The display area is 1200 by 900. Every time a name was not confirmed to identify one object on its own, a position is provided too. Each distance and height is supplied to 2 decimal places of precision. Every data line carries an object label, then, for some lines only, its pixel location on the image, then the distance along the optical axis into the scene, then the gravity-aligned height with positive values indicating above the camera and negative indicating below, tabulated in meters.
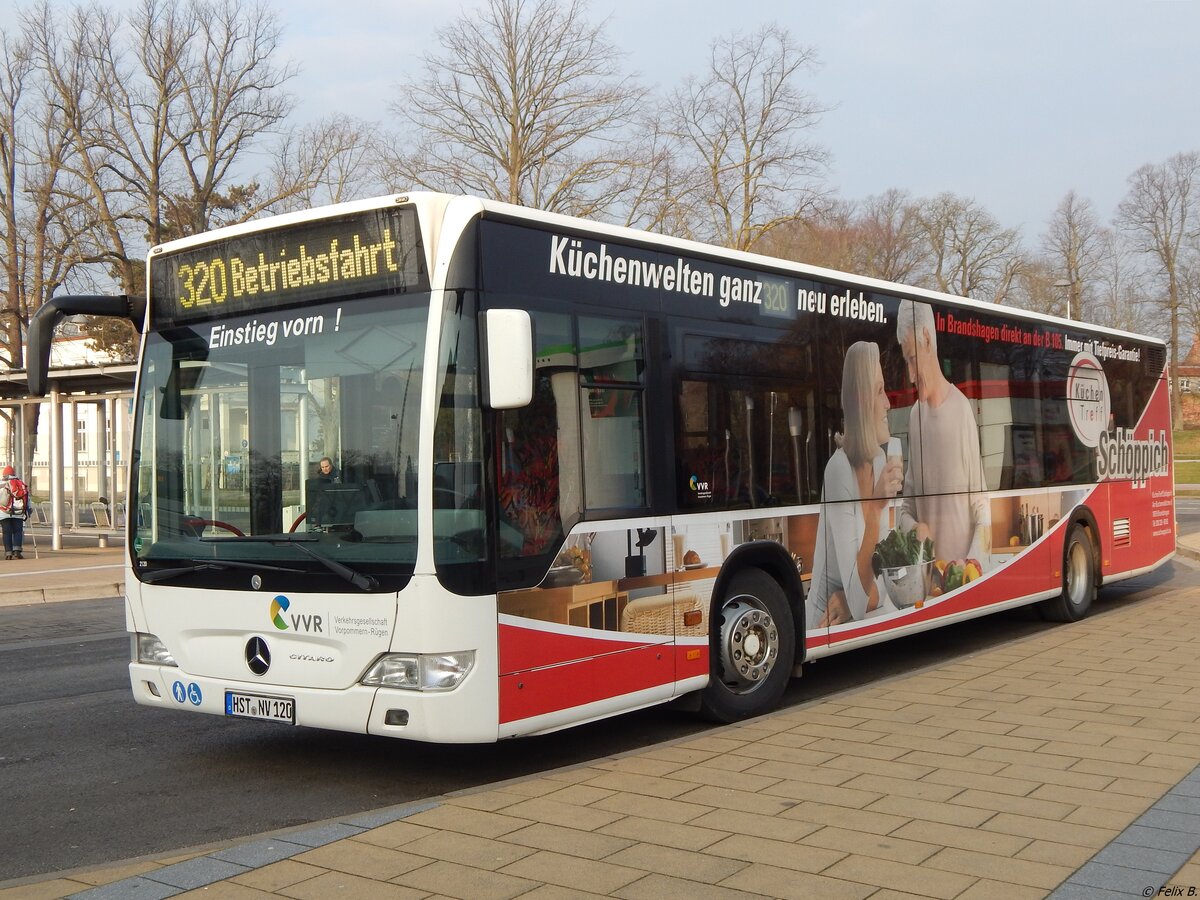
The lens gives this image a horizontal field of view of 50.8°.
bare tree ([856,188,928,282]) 54.78 +10.09
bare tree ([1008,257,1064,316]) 52.84 +7.48
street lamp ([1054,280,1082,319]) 45.28 +6.61
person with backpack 22.41 -0.27
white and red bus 6.09 +0.05
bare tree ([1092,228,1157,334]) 54.41 +6.99
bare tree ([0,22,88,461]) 33.81 +7.43
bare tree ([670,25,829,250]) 32.56 +7.66
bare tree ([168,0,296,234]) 33.62 +9.85
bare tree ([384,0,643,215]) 29.22 +8.17
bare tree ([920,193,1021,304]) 54.28 +9.51
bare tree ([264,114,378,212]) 34.06 +8.46
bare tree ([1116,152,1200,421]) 57.47 +11.01
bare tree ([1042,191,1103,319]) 53.75 +9.12
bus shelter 21.89 +1.63
